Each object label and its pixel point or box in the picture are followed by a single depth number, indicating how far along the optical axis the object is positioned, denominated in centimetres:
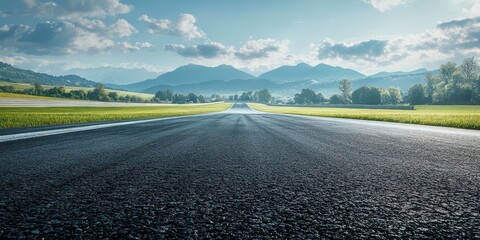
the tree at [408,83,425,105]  10031
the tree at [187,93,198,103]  19575
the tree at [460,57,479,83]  9876
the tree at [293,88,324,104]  16691
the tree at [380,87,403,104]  11556
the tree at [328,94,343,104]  13273
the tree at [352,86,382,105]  11182
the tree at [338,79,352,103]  13850
